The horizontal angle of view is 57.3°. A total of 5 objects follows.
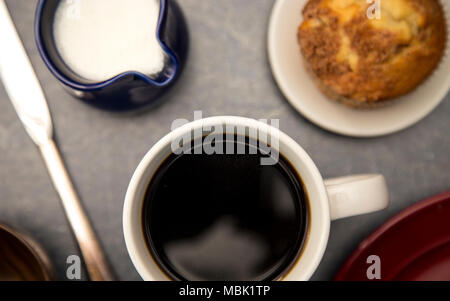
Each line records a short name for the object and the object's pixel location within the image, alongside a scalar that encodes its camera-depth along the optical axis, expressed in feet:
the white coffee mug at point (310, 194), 1.38
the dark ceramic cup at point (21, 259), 1.82
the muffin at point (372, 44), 1.71
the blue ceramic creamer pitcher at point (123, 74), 1.66
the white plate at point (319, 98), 1.87
